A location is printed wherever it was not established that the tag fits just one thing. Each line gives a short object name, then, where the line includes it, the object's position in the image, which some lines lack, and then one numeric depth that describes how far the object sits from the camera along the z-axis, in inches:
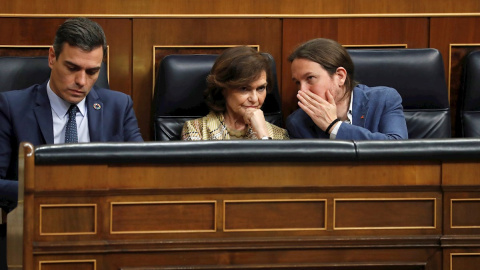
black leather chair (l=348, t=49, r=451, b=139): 335.1
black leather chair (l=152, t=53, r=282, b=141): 331.8
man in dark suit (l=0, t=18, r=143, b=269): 319.7
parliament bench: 293.1
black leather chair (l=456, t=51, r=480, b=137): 337.9
